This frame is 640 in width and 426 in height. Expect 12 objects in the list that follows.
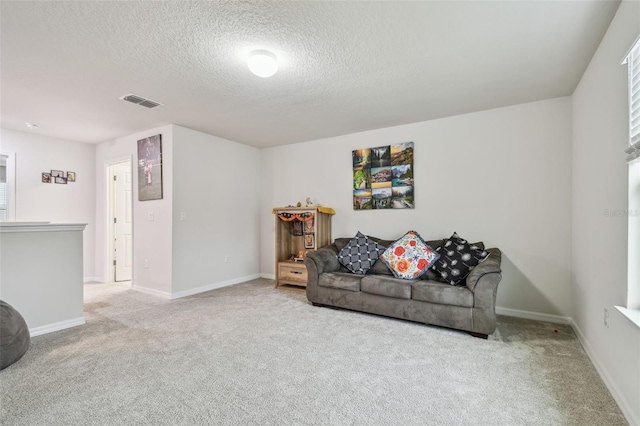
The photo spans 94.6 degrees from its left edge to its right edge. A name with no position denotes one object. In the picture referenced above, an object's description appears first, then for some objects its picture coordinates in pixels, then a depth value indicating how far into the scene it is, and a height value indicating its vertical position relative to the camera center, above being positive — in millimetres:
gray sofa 2750 -861
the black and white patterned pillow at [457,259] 3107 -509
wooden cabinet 4531 -391
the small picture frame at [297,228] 5094 -268
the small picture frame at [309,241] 4927 -479
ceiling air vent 3164 +1252
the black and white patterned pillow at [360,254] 3766 -552
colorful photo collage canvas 4078 +507
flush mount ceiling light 2285 +1177
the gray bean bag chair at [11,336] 2174 -949
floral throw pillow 3357 -523
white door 5250 -164
